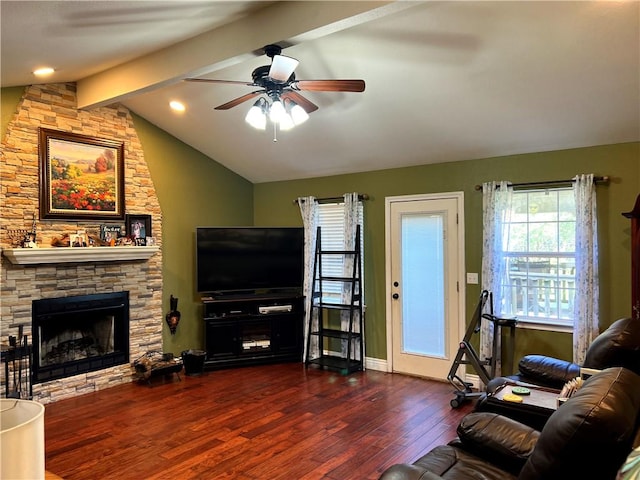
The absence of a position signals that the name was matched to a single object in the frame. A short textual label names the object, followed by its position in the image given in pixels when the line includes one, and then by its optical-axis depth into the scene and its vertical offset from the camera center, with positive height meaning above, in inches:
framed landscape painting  175.9 +27.9
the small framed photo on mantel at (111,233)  192.9 +4.7
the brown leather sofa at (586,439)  59.4 -27.0
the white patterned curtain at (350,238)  221.9 +1.9
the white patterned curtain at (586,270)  160.6 -10.9
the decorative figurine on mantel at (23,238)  165.9 +2.5
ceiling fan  110.7 +41.8
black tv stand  220.8 -44.0
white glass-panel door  197.5 -18.9
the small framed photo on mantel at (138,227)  202.5 +7.4
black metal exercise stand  165.8 -42.6
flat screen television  224.1 -8.4
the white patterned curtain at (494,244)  181.2 -1.4
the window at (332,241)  232.1 +0.6
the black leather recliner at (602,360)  106.7 -30.1
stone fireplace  166.2 -10.7
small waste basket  210.5 -55.7
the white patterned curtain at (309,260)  235.5 -9.6
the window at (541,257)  171.9 -6.6
